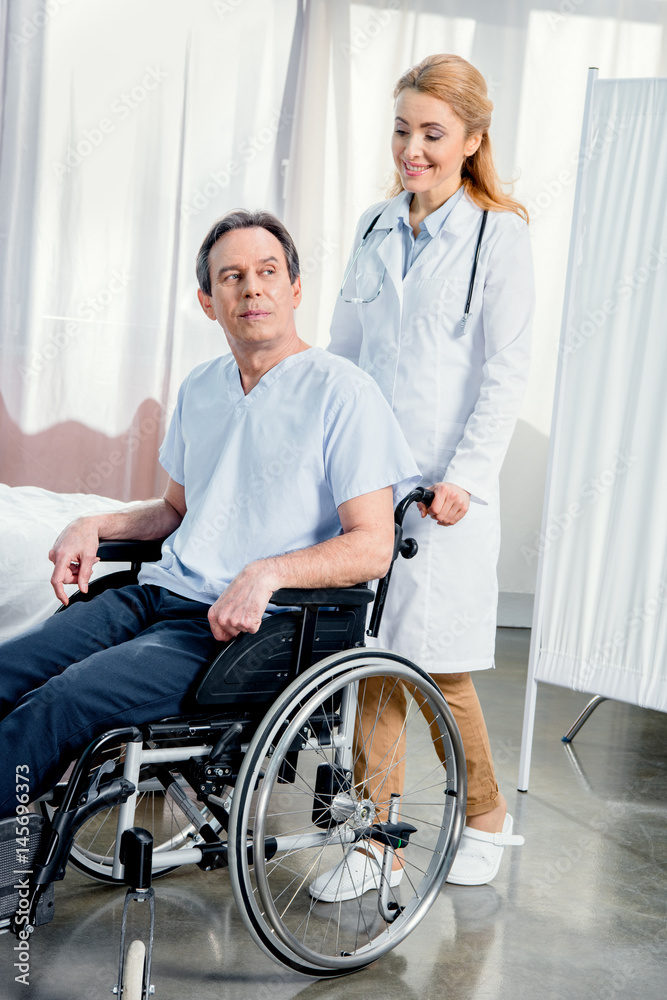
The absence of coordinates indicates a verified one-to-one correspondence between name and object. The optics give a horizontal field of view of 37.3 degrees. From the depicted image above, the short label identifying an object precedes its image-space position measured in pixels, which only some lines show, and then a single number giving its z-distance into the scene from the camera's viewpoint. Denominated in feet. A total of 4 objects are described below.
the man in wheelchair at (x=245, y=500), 5.06
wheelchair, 4.51
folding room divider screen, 7.85
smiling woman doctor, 6.14
